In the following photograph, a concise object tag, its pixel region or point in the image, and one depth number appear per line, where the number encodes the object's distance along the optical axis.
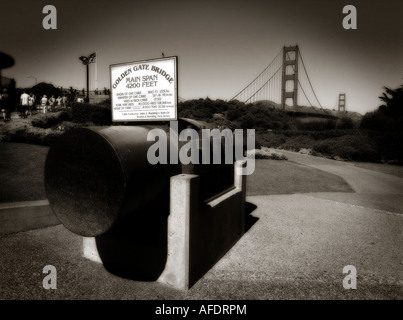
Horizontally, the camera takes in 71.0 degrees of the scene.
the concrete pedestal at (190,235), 3.28
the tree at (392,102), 34.97
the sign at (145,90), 4.07
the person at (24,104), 19.39
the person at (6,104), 16.16
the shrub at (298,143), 28.09
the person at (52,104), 25.66
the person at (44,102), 23.01
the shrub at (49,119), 15.48
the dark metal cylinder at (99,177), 2.83
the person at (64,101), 30.16
